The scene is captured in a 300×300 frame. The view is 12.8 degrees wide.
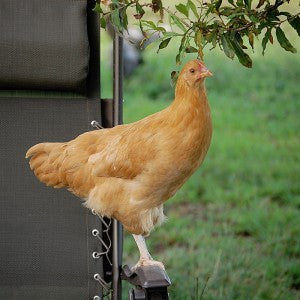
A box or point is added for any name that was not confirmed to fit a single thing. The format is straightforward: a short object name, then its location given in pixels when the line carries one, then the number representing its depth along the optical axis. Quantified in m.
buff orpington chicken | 2.56
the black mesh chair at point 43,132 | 3.12
